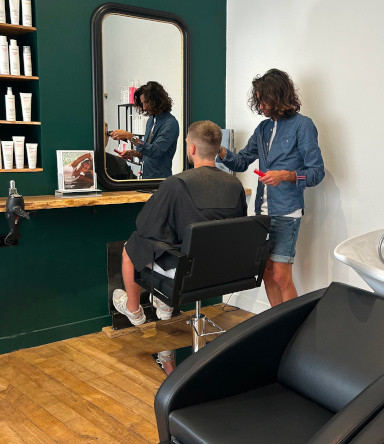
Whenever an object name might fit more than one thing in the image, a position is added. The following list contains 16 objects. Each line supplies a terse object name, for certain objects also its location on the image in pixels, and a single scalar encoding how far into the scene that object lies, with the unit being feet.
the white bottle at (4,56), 8.82
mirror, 10.00
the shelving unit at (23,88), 9.09
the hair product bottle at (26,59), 9.11
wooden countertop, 8.61
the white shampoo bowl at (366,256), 4.51
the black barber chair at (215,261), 7.41
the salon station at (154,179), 8.06
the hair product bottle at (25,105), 9.20
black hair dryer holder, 8.20
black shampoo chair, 4.67
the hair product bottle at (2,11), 8.71
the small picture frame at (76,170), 9.42
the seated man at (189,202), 8.19
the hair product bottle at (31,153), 9.28
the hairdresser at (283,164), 9.12
